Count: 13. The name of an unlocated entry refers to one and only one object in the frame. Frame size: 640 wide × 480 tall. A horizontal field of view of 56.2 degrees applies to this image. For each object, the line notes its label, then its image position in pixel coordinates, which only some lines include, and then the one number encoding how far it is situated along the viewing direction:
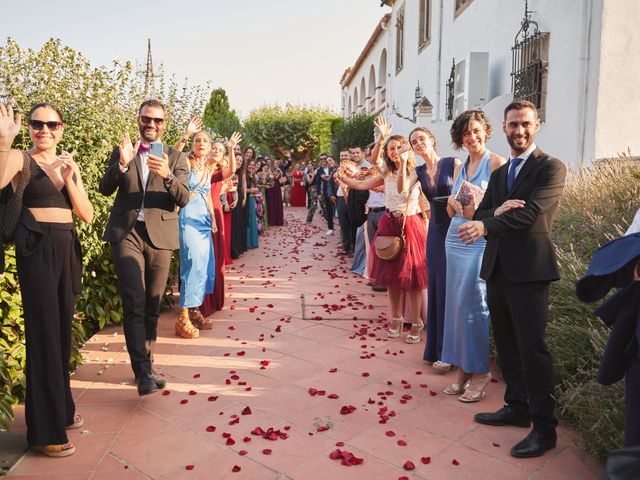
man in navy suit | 3.42
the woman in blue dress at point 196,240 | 6.21
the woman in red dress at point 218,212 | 6.70
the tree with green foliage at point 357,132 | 25.89
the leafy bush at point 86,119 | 5.89
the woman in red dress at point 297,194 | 27.24
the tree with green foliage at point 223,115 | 27.27
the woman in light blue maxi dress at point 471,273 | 4.43
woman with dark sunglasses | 3.54
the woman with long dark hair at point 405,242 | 6.03
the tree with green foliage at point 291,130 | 43.94
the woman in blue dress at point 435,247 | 5.12
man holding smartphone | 4.54
